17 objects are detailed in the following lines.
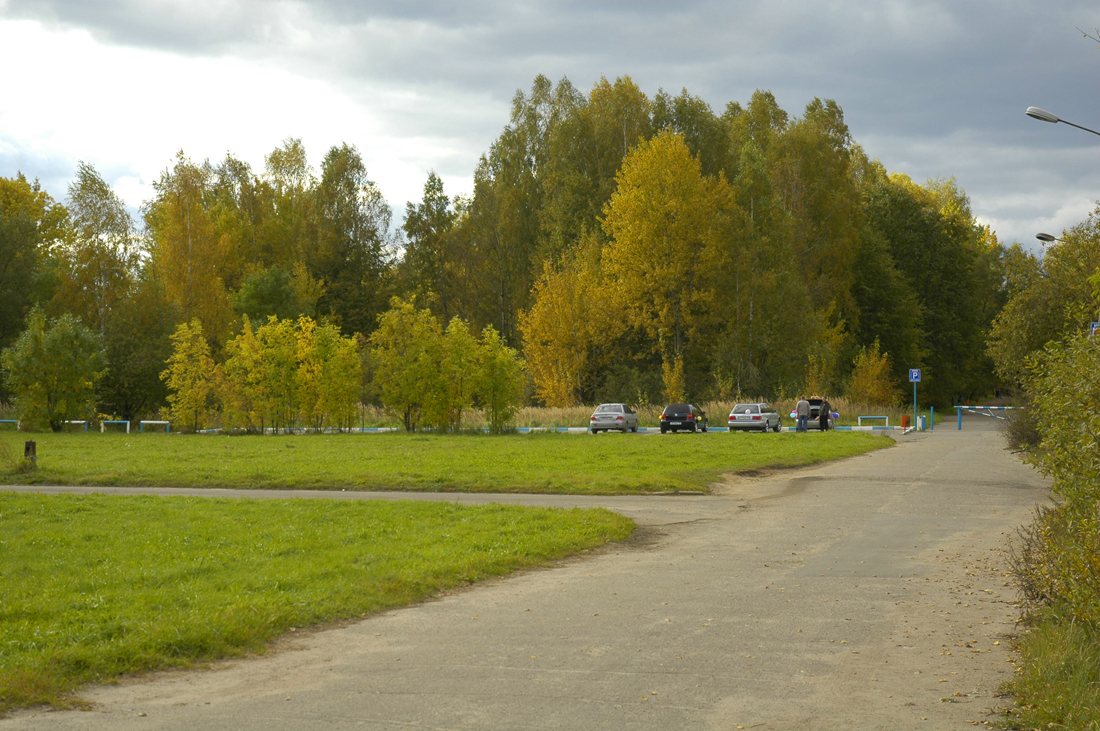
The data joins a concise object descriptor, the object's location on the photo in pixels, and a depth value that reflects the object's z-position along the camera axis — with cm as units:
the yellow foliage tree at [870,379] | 5992
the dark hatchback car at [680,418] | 4438
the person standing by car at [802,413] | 4312
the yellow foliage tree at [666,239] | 5388
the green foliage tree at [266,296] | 6819
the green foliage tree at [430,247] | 7862
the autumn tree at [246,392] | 4481
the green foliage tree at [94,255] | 5919
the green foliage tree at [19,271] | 5547
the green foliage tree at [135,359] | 5209
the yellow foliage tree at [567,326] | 5634
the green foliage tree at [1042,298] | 3080
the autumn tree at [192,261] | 6266
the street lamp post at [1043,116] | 1937
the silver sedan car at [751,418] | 4466
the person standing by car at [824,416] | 4706
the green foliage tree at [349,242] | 7431
